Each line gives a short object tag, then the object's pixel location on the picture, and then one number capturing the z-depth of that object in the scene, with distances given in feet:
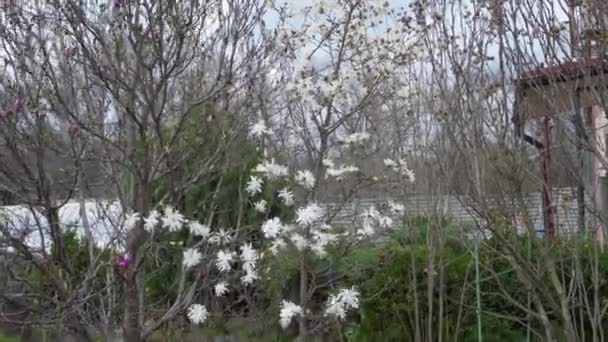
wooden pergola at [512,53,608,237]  14.55
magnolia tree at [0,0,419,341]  13.64
